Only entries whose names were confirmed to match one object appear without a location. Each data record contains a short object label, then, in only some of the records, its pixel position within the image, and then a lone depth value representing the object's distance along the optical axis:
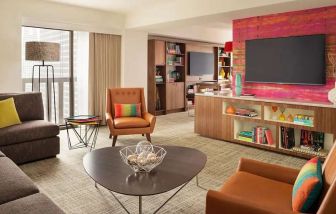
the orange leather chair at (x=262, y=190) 1.59
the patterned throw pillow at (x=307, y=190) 1.59
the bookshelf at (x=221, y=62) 9.56
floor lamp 4.60
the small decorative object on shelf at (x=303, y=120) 4.09
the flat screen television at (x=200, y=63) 8.58
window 5.91
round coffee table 2.07
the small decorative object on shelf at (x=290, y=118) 4.36
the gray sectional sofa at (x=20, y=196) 1.69
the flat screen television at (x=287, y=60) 4.30
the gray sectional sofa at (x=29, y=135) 3.54
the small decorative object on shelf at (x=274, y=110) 4.58
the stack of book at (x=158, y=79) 7.82
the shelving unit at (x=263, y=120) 3.93
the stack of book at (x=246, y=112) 4.78
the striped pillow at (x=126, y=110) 4.90
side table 4.25
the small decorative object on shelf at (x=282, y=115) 4.46
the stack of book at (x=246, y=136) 4.75
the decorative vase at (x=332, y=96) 3.85
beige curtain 6.05
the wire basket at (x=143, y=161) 2.32
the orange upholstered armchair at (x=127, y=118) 4.46
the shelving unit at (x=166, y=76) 7.65
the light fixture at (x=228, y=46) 5.81
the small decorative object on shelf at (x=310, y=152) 4.03
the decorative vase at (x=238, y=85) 5.15
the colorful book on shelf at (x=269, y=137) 4.53
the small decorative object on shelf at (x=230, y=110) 5.02
